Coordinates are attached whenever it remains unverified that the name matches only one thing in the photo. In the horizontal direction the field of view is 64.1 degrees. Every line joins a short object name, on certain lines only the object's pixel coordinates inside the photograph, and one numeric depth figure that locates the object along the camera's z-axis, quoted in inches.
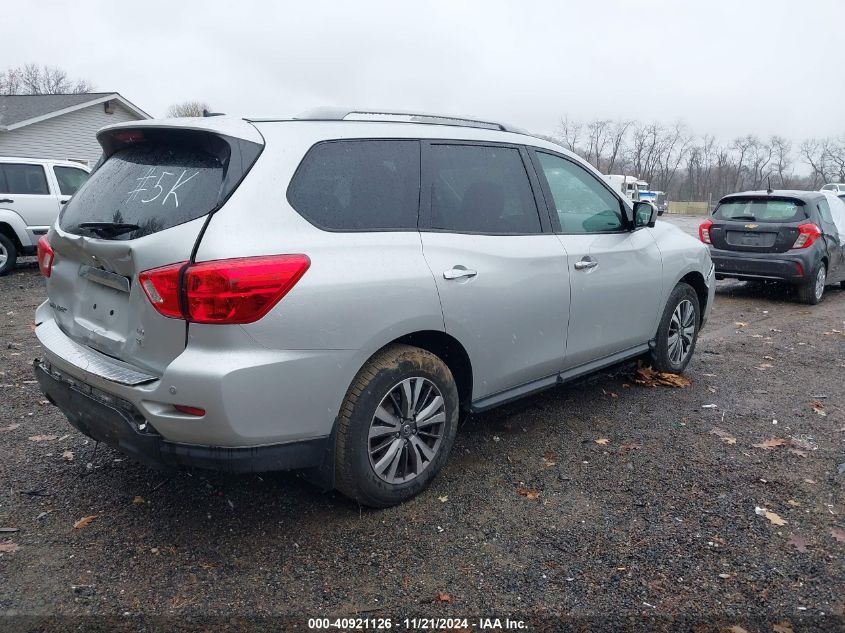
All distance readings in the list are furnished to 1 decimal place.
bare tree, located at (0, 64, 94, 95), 2682.1
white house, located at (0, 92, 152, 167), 947.3
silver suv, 105.0
